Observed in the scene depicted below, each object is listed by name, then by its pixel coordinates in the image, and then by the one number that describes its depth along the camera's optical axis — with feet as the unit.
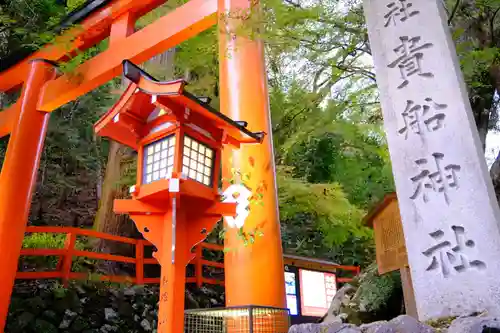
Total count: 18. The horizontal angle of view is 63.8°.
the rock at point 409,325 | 8.14
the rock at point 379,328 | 8.18
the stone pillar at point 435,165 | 11.12
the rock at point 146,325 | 25.45
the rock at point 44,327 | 21.67
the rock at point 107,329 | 23.73
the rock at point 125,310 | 25.45
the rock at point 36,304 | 22.59
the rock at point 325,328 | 8.84
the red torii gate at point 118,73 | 15.58
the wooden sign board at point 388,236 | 21.10
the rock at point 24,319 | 21.58
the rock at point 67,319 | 22.67
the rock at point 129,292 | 27.09
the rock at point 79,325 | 22.93
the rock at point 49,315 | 22.73
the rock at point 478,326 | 7.88
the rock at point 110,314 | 24.71
